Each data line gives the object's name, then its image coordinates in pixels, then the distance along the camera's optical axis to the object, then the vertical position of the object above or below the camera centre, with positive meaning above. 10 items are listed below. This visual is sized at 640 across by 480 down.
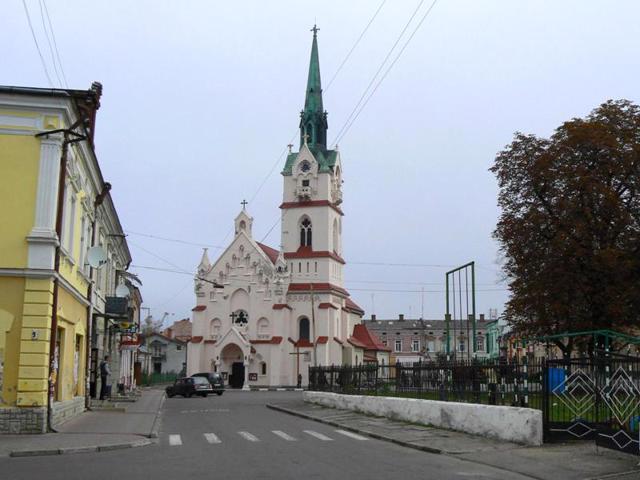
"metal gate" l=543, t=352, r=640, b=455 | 13.30 -0.74
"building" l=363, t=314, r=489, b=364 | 124.56 +4.26
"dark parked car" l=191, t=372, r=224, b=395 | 53.53 -1.50
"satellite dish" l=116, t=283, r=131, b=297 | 33.38 +3.10
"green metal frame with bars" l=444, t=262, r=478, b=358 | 22.84 +2.23
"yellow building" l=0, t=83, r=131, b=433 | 18.38 +3.01
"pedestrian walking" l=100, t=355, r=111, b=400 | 31.98 -0.74
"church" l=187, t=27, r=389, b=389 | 78.88 +7.65
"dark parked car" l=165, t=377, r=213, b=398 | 48.91 -1.74
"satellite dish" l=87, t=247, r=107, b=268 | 24.55 +3.43
